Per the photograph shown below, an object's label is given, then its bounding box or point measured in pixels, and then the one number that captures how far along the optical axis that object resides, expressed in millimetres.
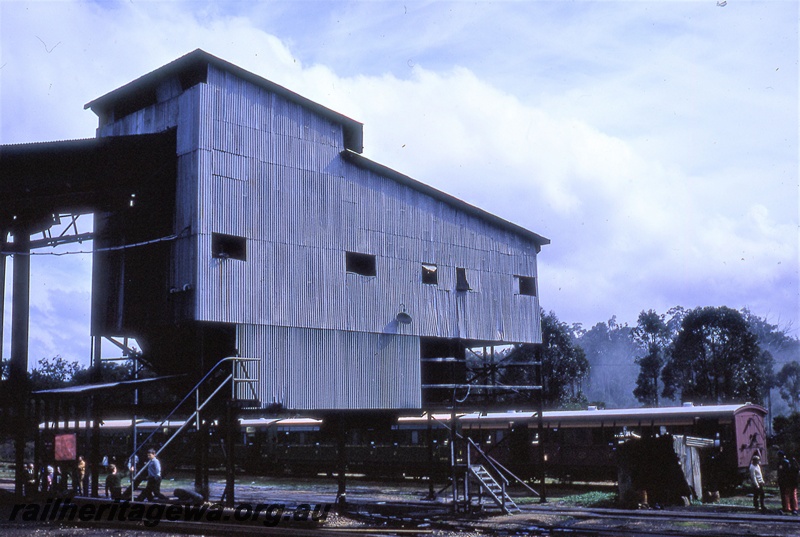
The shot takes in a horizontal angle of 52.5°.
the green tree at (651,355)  83312
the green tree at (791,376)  97812
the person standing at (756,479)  24656
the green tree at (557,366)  78375
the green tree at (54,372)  80688
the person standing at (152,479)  22500
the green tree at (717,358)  72125
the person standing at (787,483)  23953
